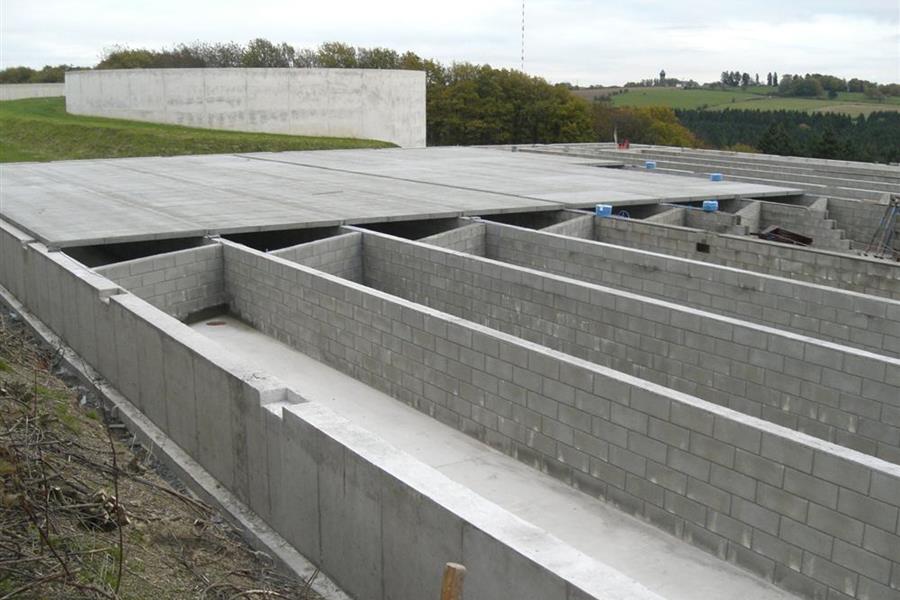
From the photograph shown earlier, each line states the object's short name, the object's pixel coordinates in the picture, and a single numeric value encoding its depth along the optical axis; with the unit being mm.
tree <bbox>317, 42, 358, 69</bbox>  76188
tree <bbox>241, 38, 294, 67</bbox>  76000
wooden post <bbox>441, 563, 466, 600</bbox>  4102
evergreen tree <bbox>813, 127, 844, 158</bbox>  64000
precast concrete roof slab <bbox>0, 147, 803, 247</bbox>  17609
